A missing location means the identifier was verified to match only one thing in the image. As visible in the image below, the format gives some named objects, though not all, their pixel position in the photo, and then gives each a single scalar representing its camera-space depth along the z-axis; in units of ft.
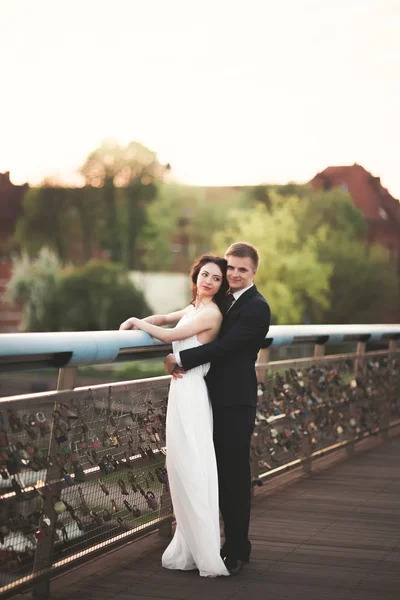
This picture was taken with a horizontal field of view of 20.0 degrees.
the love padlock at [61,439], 16.83
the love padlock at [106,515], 18.54
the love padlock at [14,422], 15.55
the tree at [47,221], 279.49
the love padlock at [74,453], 17.29
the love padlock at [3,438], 15.39
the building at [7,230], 319.27
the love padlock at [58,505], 16.89
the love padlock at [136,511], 19.69
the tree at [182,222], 283.79
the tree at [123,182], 280.51
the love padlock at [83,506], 17.54
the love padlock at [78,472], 17.40
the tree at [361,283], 264.93
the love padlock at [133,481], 19.49
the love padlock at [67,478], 17.08
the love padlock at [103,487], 18.21
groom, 18.92
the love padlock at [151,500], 20.35
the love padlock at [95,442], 17.87
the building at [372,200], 301.43
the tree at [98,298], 289.12
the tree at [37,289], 296.92
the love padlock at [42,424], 16.30
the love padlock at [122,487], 19.03
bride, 18.72
